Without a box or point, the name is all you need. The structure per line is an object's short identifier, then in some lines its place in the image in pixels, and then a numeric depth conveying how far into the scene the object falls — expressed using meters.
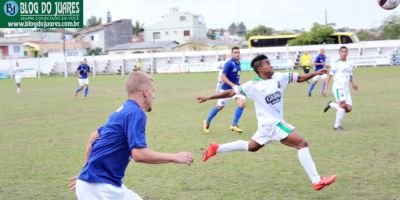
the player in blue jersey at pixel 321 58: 21.88
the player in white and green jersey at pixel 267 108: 6.99
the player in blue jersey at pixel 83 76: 25.02
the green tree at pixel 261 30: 84.12
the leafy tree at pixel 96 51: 80.69
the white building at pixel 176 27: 98.12
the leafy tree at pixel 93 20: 139.71
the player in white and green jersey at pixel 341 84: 11.90
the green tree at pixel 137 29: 110.12
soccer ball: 11.32
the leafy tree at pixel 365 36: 71.12
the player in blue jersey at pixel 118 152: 3.82
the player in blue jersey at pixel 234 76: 12.05
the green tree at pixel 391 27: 62.44
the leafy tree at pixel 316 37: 56.78
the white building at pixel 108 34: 89.12
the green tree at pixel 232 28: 177.19
